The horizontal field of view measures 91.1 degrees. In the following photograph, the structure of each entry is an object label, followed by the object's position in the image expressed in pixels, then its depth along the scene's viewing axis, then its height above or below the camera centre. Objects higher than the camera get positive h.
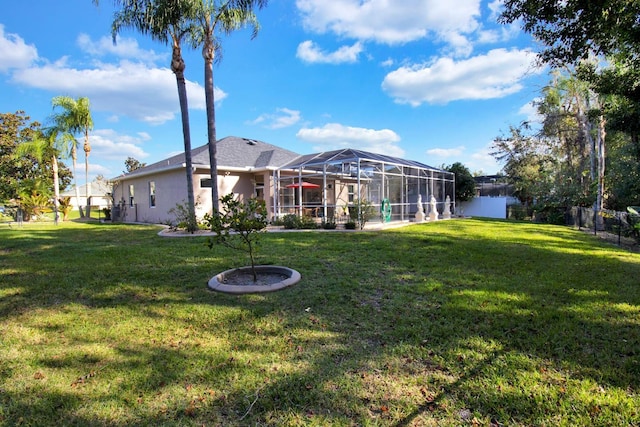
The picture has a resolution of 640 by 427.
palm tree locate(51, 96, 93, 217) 18.55 +5.84
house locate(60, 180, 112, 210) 47.23 +4.17
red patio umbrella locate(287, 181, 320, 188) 14.61 +1.05
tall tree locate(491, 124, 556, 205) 22.39 +3.40
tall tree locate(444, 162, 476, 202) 22.27 +1.54
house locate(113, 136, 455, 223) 14.70 +1.40
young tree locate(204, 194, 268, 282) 4.74 -0.17
